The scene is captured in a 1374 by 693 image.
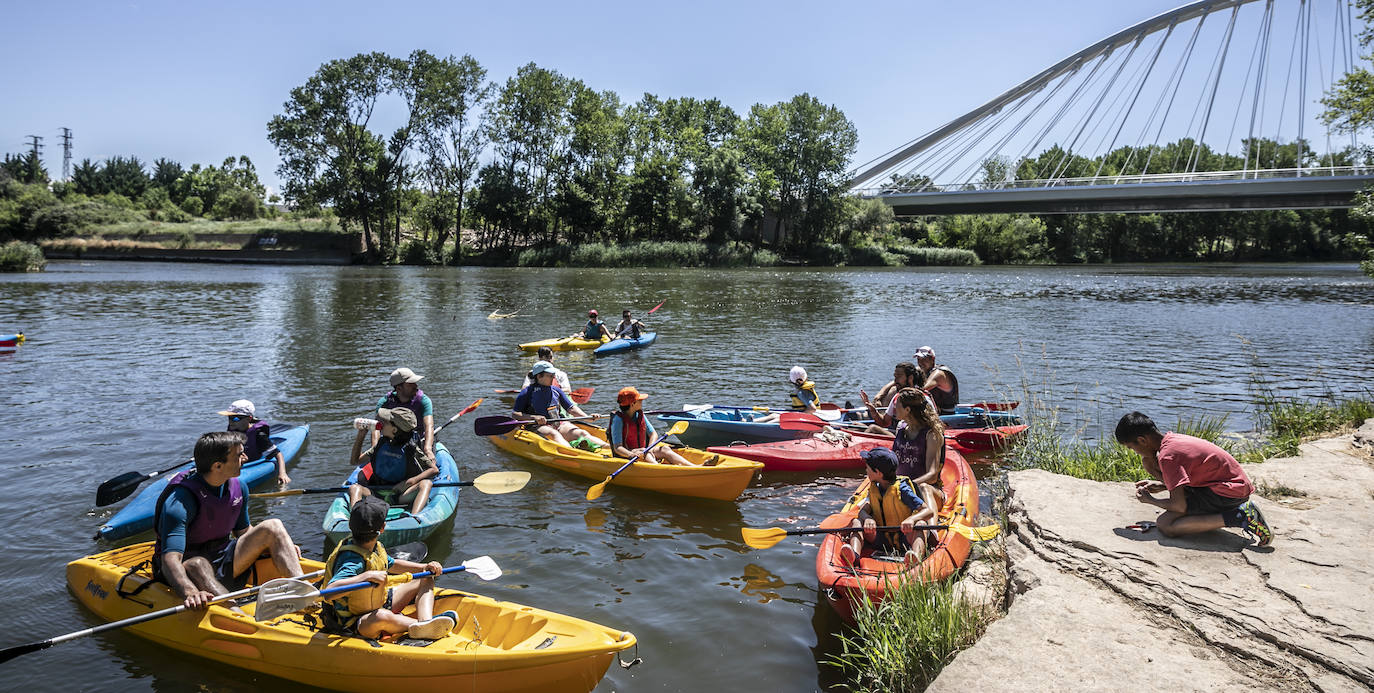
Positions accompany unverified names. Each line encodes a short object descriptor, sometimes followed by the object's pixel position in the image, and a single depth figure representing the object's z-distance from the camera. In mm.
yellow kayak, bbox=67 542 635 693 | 4570
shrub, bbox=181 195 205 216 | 82625
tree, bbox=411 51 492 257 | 57250
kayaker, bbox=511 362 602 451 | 9867
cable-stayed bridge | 41594
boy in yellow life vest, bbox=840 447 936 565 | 5988
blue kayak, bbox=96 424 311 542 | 7191
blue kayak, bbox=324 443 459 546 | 6727
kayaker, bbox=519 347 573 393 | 10844
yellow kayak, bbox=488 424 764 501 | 8031
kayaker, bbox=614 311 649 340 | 19016
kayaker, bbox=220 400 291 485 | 8359
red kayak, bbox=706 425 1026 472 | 9367
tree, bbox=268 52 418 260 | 55594
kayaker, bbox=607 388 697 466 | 8859
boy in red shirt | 5332
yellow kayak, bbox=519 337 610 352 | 18234
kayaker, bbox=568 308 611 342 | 18906
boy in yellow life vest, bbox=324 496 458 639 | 4855
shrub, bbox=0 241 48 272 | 40094
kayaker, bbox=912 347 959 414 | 10305
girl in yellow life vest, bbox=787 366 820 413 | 11062
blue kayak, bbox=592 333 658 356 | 17859
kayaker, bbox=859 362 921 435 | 9812
